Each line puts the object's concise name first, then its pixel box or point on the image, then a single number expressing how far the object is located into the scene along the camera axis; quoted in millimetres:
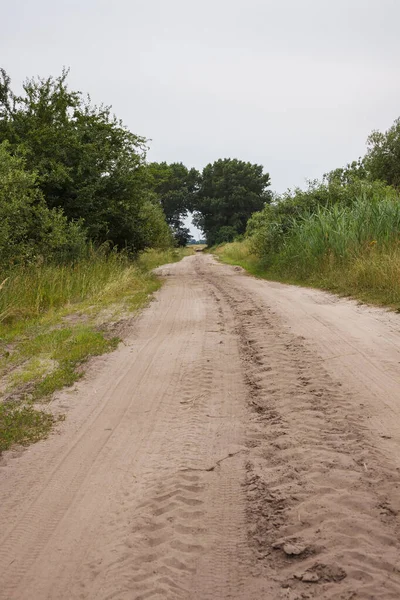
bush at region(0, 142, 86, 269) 12359
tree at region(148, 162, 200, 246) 75812
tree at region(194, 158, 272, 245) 71625
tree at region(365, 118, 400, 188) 38844
